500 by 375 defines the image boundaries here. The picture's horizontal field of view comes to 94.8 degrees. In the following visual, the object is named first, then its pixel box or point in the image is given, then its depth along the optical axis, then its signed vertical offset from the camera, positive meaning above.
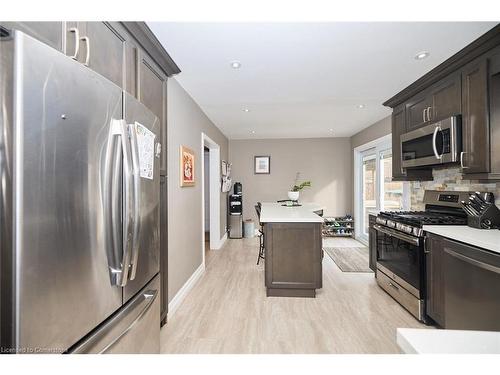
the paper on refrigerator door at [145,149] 1.18 +0.22
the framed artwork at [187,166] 2.66 +0.27
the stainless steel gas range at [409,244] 2.11 -0.59
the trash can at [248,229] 5.77 -1.02
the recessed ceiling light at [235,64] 2.11 +1.16
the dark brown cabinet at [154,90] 1.67 +0.80
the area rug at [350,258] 3.53 -1.22
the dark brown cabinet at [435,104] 2.16 +0.89
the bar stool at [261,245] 3.72 -0.96
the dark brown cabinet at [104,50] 1.12 +0.76
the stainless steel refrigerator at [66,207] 0.62 -0.06
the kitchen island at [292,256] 2.60 -0.77
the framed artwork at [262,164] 6.04 +0.64
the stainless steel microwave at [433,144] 2.11 +0.46
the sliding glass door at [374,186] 3.91 +0.04
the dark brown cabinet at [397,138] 3.00 +0.68
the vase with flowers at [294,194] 4.15 -0.11
